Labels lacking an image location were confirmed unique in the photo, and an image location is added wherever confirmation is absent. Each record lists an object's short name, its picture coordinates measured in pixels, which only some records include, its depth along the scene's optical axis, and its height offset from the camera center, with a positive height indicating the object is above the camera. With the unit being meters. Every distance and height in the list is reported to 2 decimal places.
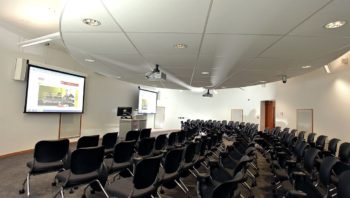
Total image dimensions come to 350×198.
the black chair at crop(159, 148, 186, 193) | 3.38 -0.91
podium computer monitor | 11.00 -0.26
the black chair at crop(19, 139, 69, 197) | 3.55 -0.88
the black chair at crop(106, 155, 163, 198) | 2.65 -0.96
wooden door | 13.88 -0.10
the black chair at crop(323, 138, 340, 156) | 5.54 -0.78
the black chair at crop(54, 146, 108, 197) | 2.99 -0.90
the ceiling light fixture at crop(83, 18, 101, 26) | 3.31 +1.27
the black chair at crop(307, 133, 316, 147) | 6.78 -0.74
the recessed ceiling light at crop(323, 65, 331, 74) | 8.02 +1.64
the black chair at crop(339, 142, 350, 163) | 4.62 -0.79
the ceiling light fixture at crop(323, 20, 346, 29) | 3.05 +1.27
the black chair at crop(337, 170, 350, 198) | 2.44 -0.78
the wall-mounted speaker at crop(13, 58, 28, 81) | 6.52 +0.98
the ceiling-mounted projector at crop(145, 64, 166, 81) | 6.45 +0.99
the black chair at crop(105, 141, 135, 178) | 3.76 -0.91
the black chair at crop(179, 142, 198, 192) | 4.01 -0.96
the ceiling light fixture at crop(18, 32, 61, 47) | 5.60 +1.71
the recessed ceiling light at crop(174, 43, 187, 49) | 4.33 +1.26
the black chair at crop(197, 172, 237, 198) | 2.03 -0.87
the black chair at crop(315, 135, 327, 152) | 5.99 -0.75
